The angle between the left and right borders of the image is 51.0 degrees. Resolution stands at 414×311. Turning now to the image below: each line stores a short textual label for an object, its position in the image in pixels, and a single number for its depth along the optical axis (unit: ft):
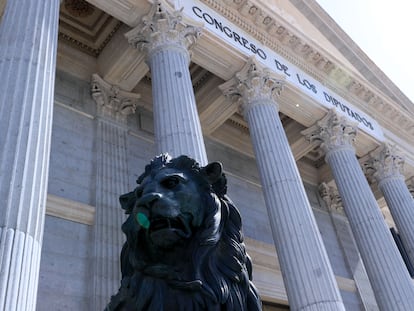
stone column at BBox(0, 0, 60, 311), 15.05
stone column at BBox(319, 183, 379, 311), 53.88
